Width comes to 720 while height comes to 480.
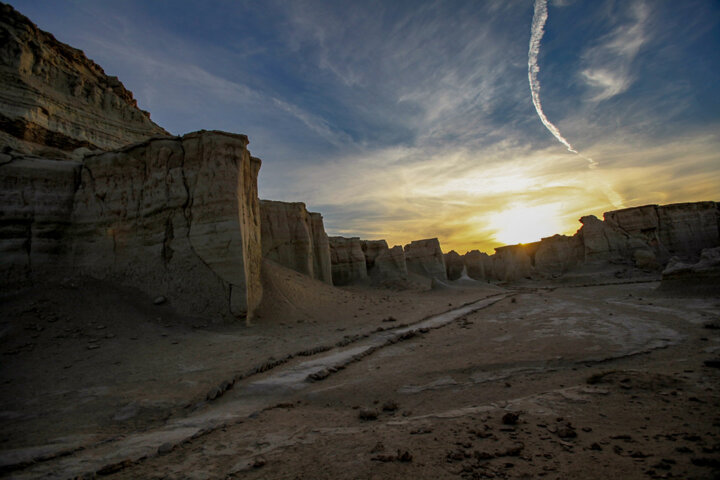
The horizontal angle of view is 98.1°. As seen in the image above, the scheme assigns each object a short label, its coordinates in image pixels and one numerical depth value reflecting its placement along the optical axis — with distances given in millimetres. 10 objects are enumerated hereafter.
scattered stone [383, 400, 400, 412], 4312
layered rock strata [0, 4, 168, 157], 20250
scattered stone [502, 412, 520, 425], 3385
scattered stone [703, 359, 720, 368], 4496
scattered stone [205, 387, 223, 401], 5300
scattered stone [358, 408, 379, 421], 4051
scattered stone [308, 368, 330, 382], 5988
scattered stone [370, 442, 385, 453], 3035
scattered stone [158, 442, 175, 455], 3430
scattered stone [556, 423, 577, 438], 2986
